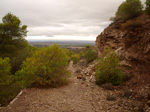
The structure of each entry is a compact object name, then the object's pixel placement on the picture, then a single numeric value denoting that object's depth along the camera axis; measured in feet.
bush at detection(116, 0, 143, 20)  48.74
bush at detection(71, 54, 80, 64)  127.19
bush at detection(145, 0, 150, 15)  29.55
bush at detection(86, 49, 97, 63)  81.95
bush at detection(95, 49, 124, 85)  28.93
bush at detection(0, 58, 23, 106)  29.09
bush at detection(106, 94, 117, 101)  20.57
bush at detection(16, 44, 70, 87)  28.86
